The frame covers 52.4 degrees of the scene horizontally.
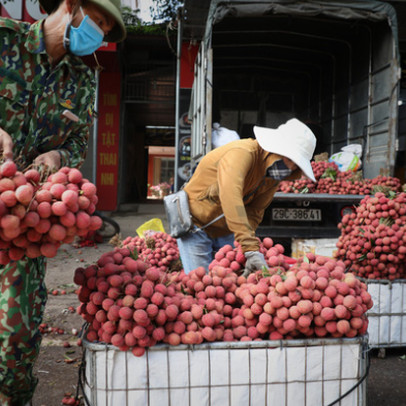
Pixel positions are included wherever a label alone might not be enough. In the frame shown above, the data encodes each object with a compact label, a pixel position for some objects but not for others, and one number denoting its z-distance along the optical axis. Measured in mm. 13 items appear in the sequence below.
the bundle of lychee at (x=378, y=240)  3055
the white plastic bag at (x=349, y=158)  6340
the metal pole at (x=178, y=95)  7317
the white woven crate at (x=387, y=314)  3076
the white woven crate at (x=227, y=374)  1582
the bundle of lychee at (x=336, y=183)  5410
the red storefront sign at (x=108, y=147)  11711
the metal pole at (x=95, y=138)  8808
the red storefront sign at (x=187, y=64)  8164
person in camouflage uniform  1682
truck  5148
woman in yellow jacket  2391
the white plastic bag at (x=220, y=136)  5664
